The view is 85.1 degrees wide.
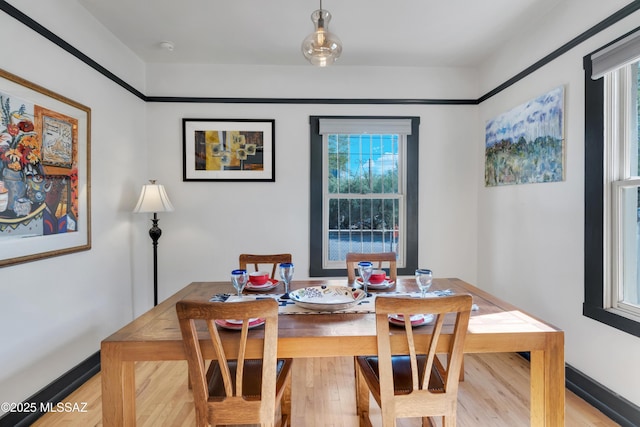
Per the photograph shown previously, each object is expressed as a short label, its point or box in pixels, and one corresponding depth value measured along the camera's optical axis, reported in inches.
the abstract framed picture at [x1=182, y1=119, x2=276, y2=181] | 138.3
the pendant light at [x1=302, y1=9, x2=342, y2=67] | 73.8
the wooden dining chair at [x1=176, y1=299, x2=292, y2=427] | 50.9
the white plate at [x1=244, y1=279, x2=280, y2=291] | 85.2
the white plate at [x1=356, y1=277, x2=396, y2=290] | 85.0
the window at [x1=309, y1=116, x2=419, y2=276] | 141.5
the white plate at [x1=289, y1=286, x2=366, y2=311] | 68.1
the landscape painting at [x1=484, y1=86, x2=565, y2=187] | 98.2
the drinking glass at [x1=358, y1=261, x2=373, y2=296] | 81.0
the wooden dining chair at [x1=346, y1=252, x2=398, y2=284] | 101.8
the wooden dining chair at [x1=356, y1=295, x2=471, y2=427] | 52.9
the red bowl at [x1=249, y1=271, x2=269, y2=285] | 86.7
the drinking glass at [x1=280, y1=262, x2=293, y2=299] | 81.8
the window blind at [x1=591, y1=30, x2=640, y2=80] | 73.1
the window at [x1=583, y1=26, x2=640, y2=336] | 79.5
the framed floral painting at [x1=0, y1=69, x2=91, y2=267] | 75.7
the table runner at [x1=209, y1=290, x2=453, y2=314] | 68.7
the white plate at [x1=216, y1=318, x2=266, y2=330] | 58.8
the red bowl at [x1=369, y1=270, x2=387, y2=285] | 86.6
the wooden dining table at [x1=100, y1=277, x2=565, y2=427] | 55.9
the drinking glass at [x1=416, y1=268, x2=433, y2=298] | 72.9
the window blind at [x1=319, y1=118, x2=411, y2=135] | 139.1
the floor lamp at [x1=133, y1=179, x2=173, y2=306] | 120.0
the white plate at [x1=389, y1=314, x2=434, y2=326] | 59.9
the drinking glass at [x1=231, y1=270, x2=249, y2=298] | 73.8
